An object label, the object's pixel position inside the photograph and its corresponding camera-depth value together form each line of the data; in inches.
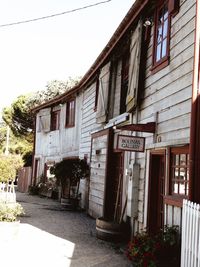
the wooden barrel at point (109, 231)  343.3
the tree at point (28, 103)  1524.4
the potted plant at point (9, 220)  343.7
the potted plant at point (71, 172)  577.3
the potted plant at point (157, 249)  223.0
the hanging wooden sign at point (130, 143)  300.8
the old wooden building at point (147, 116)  254.7
